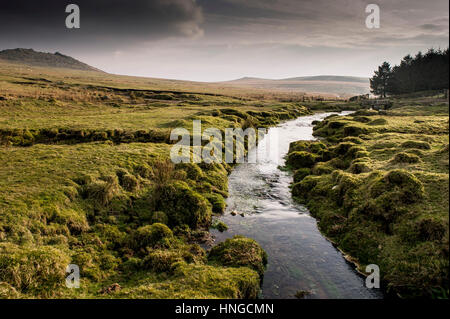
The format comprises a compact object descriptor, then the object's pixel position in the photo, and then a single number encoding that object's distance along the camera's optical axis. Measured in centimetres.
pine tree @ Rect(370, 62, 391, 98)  13124
